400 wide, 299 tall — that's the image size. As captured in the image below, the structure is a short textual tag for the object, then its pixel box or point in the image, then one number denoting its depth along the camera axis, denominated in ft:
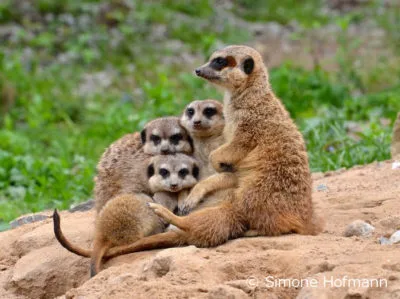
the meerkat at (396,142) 38.89
